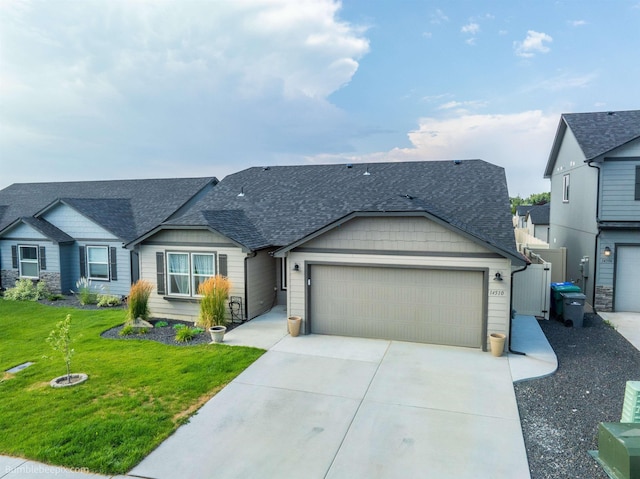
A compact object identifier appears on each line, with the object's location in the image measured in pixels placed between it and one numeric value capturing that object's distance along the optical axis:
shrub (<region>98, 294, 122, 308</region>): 15.02
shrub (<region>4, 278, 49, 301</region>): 16.17
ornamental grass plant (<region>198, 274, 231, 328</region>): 11.28
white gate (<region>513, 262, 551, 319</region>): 12.32
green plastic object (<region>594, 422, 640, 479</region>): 4.42
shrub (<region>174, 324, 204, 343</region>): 10.38
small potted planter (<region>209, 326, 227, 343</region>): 10.02
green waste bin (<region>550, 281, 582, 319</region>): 11.88
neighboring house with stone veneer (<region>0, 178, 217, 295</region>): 16.50
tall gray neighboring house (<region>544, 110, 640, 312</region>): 12.62
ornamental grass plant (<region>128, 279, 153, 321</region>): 11.73
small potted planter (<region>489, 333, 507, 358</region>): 8.86
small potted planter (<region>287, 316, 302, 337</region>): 10.48
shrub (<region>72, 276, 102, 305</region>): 15.38
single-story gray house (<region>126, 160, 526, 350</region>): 9.58
